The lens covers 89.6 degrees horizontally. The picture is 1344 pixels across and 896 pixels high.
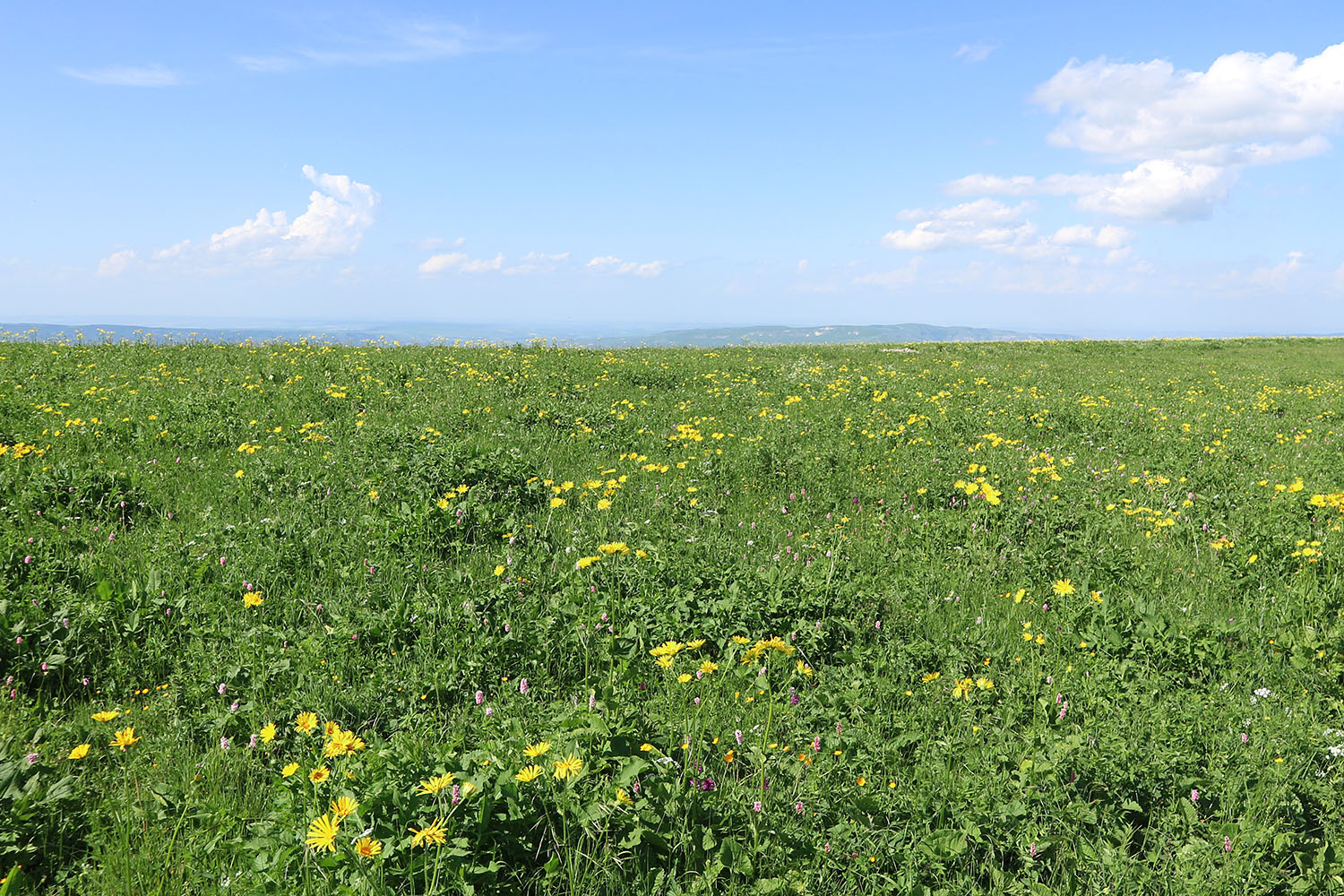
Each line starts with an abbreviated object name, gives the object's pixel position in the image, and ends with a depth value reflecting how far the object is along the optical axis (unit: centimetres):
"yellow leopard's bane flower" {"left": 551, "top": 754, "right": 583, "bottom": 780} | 247
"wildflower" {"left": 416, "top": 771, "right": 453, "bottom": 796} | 227
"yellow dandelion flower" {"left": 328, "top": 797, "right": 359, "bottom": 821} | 223
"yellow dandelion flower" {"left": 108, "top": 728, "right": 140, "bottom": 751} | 291
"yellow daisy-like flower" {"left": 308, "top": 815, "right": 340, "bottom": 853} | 217
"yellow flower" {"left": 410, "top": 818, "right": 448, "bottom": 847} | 213
